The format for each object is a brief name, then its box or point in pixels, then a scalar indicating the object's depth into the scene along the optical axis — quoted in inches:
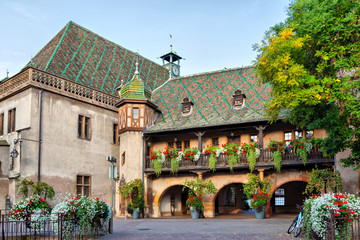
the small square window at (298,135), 879.7
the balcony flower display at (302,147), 795.4
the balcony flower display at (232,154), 868.6
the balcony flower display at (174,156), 925.8
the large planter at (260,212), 812.0
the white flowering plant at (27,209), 553.0
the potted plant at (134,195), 927.7
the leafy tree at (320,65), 549.3
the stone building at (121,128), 868.0
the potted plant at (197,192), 877.8
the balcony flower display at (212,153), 887.7
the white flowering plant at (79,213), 473.1
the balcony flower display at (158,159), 943.7
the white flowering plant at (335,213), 419.2
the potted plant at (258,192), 810.2
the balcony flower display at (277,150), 822.5
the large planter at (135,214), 930.5
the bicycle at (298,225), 507.8
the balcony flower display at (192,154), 920.1
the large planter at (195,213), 885.2
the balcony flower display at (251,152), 848.9
